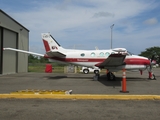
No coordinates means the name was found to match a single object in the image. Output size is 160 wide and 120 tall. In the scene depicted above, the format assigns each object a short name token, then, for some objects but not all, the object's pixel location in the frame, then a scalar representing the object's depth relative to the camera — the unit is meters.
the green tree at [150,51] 71.32
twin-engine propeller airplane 10.44
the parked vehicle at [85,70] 18.66
